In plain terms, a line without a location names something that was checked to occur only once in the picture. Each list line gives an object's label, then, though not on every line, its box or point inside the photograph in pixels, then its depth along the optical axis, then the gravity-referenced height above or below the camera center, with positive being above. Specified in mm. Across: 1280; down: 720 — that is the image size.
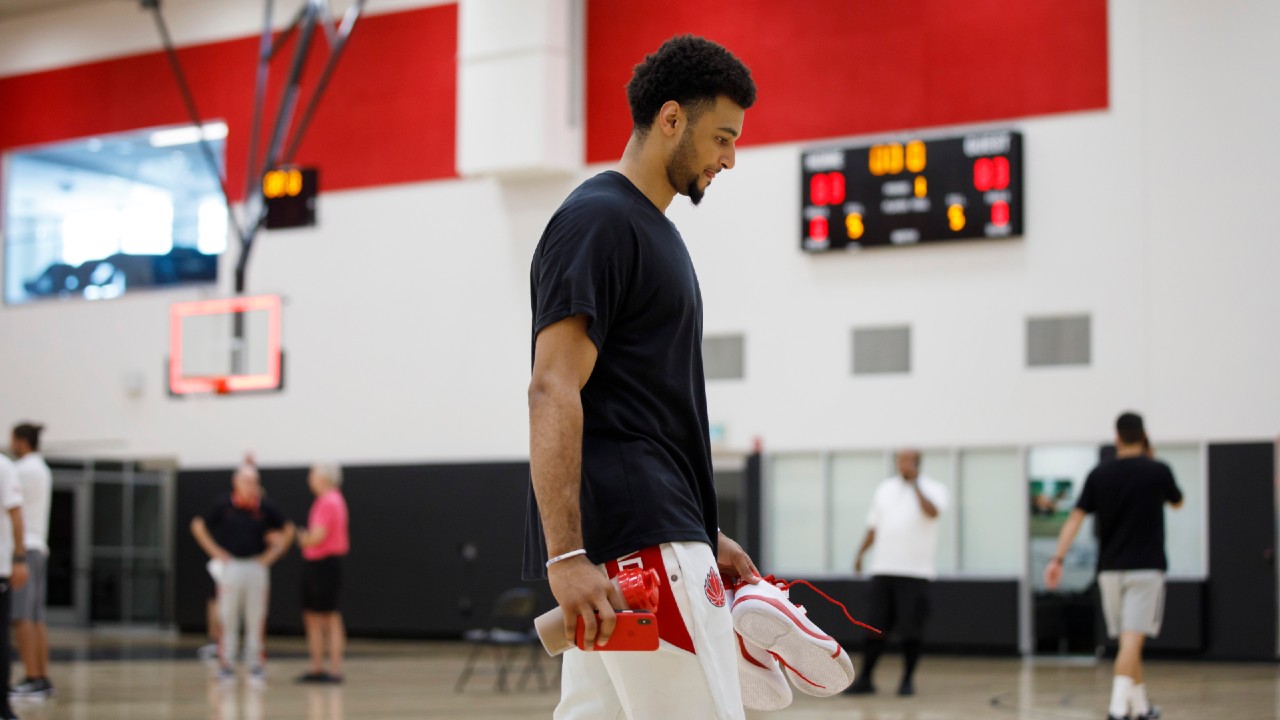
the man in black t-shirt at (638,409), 2643 +24
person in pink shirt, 11984 -1092
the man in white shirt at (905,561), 11289 -1066
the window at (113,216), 21078 +2990
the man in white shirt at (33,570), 9922 -1088
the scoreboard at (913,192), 15695 +2556
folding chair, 11641 -1742
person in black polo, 12281 -1143
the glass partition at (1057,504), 15625 -849
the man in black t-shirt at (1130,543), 8414 -684
